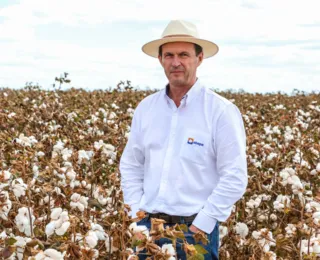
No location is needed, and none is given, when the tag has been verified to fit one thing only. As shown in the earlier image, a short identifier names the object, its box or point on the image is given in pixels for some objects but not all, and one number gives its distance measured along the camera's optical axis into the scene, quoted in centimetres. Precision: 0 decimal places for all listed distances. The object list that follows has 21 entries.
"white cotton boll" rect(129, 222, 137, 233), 281
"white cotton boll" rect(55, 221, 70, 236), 300
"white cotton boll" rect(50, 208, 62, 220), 308
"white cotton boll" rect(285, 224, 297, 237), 378
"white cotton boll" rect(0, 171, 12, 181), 353
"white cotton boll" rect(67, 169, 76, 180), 449
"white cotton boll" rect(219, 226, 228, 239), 463
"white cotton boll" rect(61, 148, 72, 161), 549
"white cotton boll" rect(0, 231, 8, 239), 343
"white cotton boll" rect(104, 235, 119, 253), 327
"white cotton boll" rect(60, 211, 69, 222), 303
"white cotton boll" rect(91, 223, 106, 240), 327
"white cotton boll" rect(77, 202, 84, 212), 382
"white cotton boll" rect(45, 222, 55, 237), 304
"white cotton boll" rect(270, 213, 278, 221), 536
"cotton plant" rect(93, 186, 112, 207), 427
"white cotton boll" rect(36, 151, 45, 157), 576
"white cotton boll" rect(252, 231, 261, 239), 436
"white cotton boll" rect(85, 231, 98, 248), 301
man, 342
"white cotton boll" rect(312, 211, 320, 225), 360
